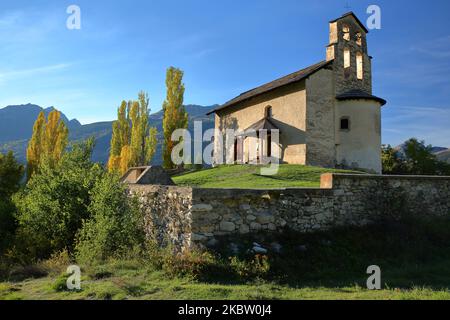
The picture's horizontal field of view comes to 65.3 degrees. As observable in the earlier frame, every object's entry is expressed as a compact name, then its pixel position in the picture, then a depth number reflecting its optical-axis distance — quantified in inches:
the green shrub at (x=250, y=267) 304.5
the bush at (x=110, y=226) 401.7
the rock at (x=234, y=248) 333.7
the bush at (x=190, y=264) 301.3
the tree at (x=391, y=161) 1205.7
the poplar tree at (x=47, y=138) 1273.4
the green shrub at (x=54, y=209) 487.2
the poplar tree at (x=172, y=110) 1408.7
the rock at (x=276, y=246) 347.2
